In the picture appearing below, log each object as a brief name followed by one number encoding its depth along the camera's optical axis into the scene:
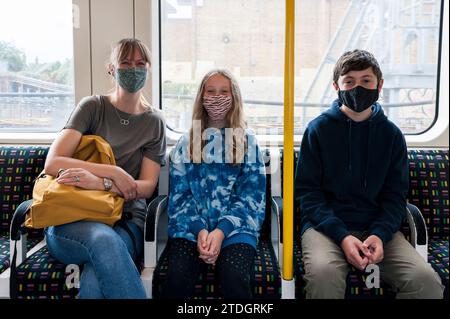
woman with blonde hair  2.03
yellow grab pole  1.88
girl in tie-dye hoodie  2.30
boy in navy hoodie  2.29
